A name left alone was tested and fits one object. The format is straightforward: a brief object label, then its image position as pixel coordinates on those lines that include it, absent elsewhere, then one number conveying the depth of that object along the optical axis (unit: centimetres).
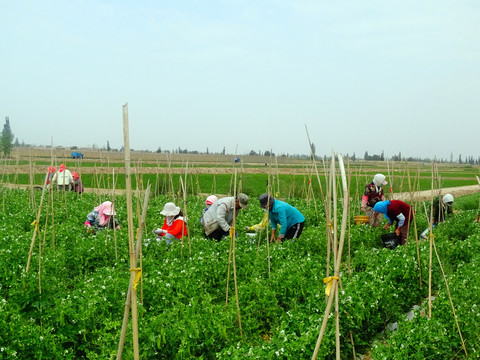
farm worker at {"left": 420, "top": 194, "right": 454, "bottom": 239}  975
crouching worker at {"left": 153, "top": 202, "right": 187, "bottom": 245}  758
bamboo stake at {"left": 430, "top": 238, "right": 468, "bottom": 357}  395
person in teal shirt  730
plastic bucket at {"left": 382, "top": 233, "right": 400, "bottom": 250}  812
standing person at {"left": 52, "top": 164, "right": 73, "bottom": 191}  1280
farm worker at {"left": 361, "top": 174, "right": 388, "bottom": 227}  902
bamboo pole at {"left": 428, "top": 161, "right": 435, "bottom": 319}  422
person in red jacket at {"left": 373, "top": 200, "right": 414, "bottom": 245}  775
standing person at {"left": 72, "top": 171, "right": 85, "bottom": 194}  1378
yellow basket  916
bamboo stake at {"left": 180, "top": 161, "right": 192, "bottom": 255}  624
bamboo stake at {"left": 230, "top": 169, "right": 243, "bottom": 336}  436
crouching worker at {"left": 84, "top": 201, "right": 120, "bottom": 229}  795
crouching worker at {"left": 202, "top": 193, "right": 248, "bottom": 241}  750
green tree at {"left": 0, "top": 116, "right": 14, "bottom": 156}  6425
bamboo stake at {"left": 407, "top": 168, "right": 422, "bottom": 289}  553
